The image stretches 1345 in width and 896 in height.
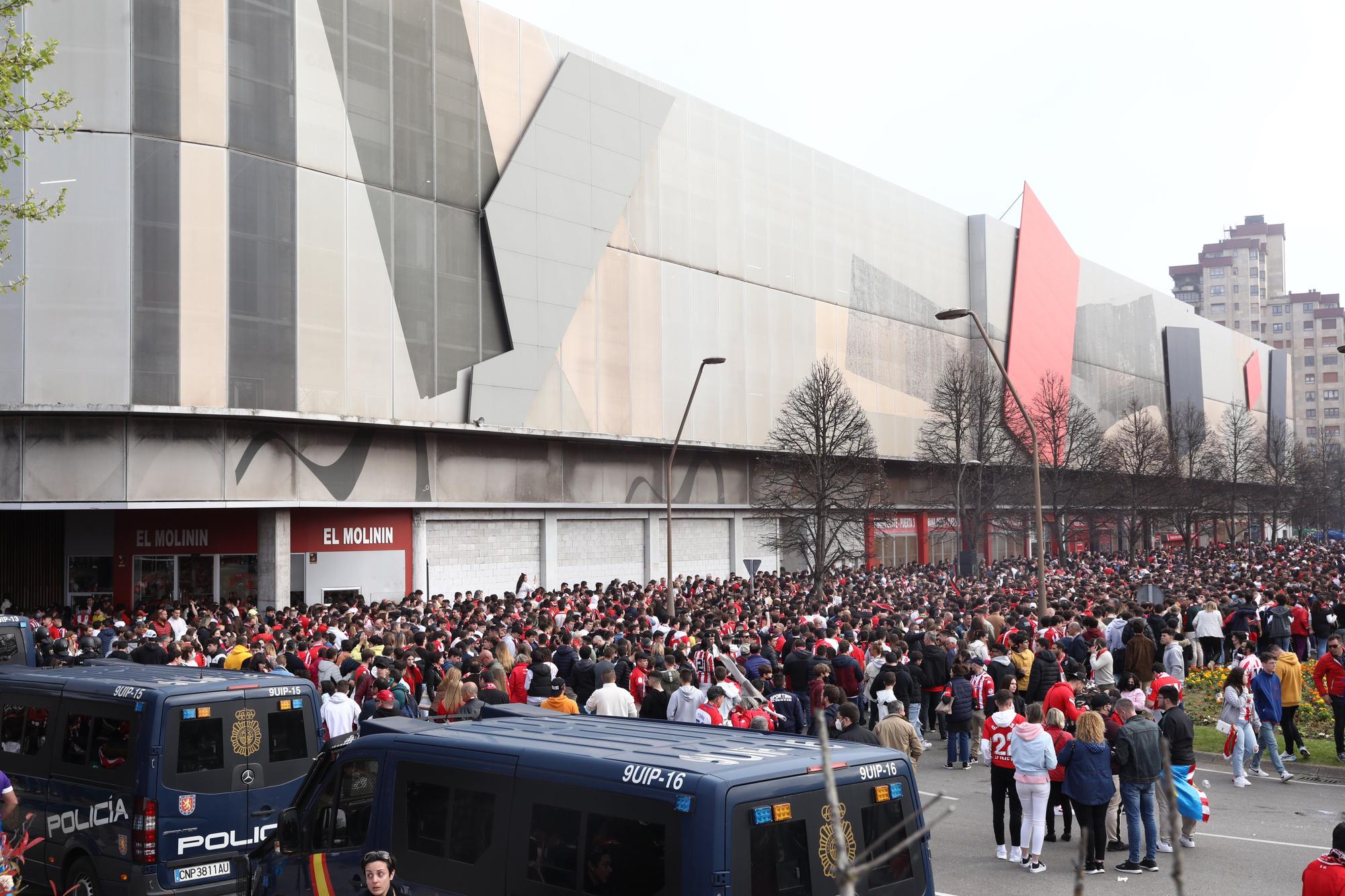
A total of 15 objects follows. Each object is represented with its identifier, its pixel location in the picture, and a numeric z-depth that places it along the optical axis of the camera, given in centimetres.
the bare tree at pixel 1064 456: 5250
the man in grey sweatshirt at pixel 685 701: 1320
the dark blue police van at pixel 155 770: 908
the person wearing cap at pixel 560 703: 1277
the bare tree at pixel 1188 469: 5678
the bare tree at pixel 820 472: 3950
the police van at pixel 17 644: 1448
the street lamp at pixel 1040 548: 2382
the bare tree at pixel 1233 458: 6444
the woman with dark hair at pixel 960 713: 1534
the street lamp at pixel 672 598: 2327
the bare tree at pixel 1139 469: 5444
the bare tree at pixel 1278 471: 6944
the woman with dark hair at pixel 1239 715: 1408
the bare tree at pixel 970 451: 4791
